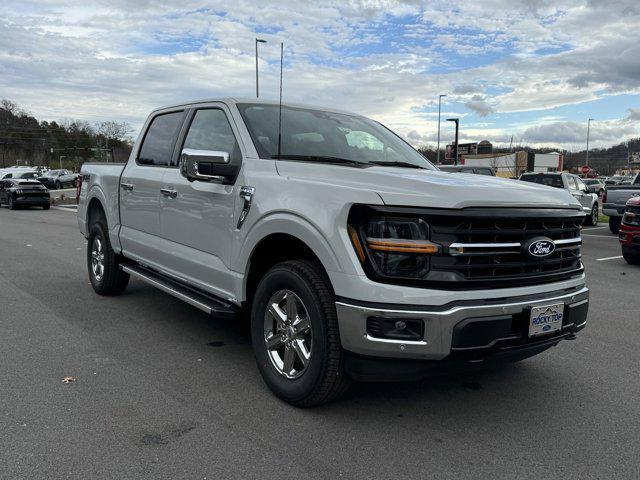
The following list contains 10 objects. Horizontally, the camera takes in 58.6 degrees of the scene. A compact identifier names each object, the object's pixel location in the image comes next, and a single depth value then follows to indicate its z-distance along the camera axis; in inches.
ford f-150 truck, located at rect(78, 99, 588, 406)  117.9
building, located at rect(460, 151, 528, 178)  2743.6
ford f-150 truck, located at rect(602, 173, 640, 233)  594.9
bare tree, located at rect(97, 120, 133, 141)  3274.1
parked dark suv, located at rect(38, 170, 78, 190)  2007.3
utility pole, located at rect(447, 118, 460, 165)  1272.1
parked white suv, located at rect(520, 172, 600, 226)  672.4
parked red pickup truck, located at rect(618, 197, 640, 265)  373.4
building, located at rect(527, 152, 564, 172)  3159.5
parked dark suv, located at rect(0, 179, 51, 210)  984.9
